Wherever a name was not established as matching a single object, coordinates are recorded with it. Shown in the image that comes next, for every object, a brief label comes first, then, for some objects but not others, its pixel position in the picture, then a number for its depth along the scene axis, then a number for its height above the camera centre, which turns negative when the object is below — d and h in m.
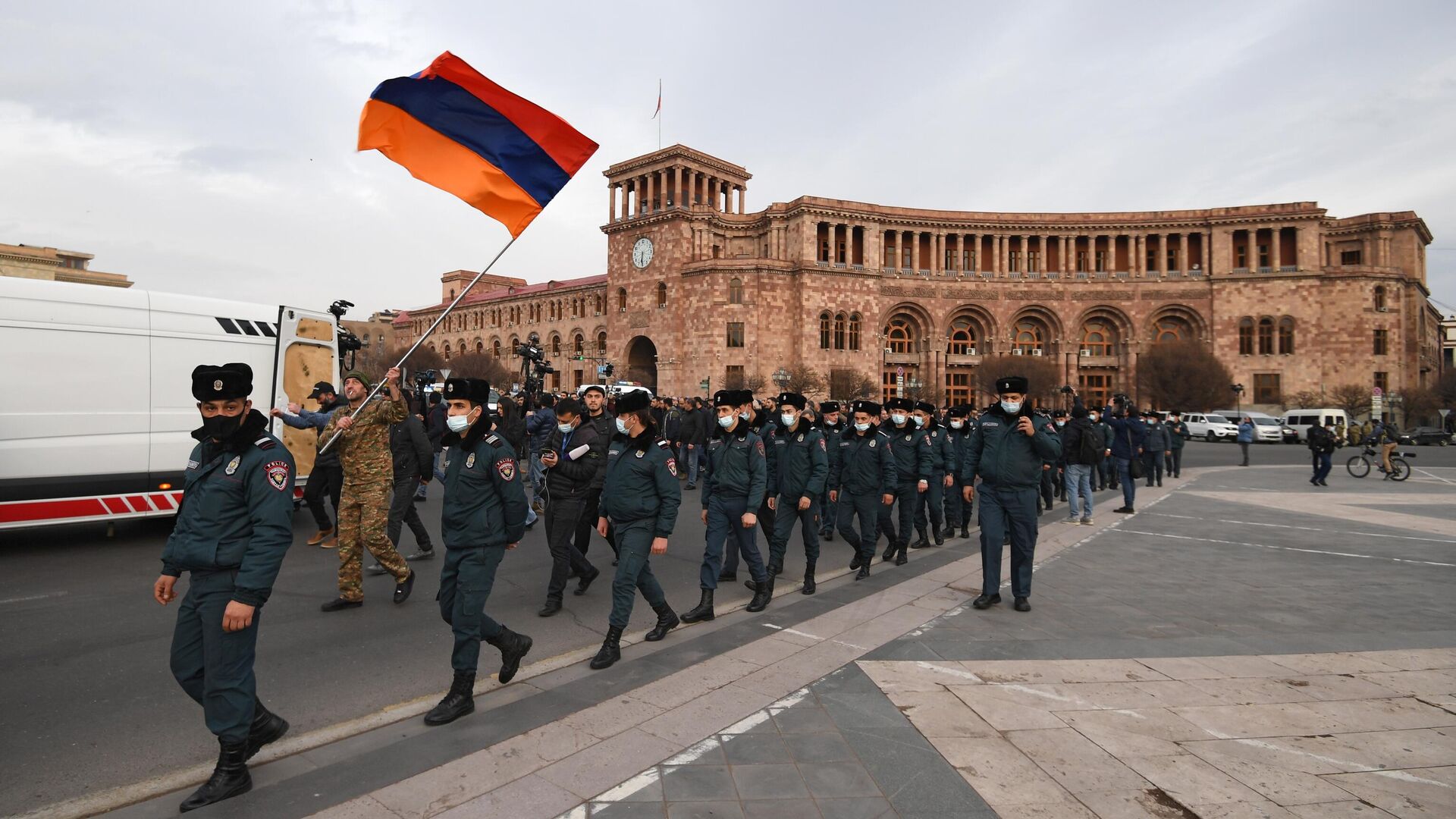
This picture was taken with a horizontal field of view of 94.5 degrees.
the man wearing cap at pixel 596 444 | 6.86 -0.35
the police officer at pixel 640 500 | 5.22 -0.70
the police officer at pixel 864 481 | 7.92 -0.85
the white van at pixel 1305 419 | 38.20 -0.67
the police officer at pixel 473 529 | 4.11 -0.76
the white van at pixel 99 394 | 7.76 +0.24
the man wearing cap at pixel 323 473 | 7.88 -0.77
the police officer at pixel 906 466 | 8.62 -0.74
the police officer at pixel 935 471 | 9.98 -0.96
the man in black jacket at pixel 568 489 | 6.36 -0.78
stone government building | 47.09 +8.61
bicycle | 18.28 -1.71
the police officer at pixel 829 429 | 10.37 -0.31
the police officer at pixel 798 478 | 7.09 -0.73
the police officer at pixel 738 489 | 6.38 -0.76
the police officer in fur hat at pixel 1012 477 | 6.48 -0.67
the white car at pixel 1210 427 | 39.31 -1.20
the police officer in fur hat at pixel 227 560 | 3.26 -0.72
